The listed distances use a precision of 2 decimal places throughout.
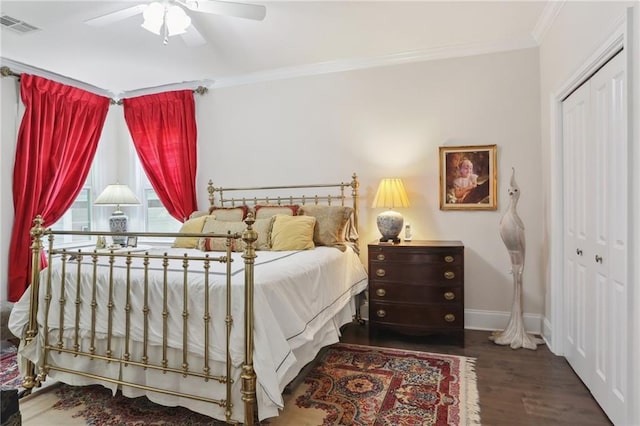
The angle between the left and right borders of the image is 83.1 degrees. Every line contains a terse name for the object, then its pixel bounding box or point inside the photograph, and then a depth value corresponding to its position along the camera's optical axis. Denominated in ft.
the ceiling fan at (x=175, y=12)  8.07
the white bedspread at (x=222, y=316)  6.04
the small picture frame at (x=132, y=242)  11.34
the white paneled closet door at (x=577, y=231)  7.86
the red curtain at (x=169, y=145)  15.10
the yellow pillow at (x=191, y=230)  11.65
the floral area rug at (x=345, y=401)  6.76
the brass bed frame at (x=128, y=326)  5.92
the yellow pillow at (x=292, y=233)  10.61
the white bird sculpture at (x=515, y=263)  10.28
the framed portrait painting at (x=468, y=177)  11.71
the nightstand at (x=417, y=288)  10.42
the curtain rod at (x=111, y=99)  12.35
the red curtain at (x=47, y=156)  12.57
